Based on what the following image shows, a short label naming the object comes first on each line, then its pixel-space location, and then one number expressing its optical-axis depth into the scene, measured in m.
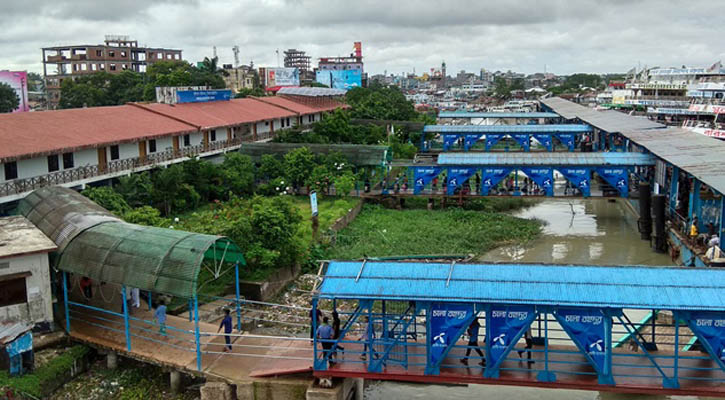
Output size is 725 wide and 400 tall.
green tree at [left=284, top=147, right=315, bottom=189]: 33.09
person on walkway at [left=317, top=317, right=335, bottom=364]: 12.20
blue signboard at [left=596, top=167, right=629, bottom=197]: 28.86
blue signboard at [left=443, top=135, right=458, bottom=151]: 50.25
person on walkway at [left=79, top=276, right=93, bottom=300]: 16.36
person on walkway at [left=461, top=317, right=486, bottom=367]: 11.94
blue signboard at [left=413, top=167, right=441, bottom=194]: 31.66
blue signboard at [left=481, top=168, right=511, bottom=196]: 30.27
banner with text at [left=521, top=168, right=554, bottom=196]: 29.53
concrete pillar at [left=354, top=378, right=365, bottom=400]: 13.34
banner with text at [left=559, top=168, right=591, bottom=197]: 29.12
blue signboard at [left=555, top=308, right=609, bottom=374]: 10.94
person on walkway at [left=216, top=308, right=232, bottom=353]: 13.52
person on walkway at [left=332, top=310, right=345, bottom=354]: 12.45
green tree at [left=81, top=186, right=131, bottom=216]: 23.45
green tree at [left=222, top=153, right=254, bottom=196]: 32.09
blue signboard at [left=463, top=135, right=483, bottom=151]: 49.22
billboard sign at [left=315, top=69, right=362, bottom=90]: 128.96
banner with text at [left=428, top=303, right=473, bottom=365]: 11.41
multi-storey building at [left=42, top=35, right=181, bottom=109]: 86.88
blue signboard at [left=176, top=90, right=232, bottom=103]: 41.94
